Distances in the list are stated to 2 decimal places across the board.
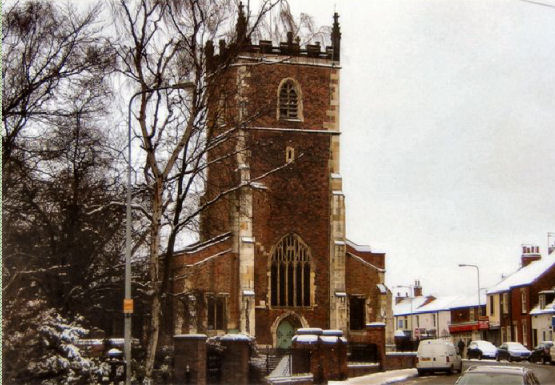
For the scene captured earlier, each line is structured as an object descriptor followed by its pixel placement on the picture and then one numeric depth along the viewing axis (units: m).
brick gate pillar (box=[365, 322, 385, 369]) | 40.59
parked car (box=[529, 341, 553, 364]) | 47.06
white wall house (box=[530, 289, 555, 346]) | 60.51
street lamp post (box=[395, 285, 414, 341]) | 100.56
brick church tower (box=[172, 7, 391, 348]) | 44.47
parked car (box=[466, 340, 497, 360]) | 53.03
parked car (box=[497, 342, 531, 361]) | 50.34
